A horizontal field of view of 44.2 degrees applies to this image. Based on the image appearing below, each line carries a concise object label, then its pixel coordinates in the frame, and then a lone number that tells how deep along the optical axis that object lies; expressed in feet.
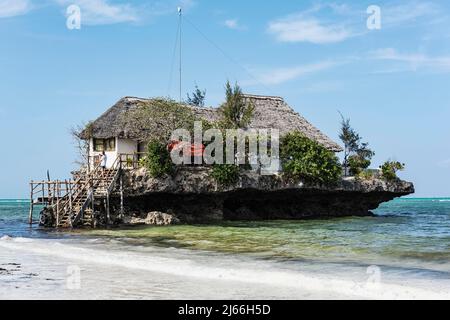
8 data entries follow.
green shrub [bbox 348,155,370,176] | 127.65
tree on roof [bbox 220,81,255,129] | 120.47
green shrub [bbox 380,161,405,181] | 128.26
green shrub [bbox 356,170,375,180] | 125.19
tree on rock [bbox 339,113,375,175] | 128.36
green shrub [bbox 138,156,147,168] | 104.71
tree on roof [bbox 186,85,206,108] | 194.54
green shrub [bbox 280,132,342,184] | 112.68
